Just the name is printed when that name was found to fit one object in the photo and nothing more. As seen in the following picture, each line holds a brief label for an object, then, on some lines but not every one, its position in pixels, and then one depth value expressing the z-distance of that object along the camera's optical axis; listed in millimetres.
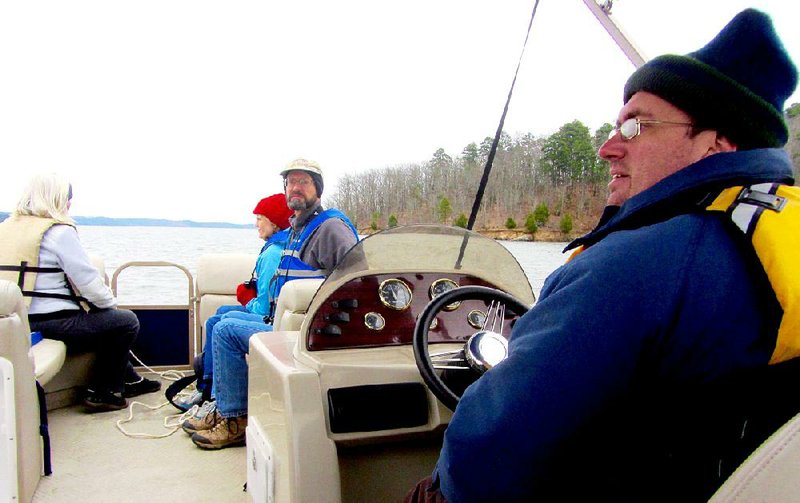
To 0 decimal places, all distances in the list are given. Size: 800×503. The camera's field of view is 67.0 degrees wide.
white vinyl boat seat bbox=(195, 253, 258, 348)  4812
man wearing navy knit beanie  796
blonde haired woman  3375
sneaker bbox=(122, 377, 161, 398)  4090
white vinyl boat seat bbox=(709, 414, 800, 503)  698
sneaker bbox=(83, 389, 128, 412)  3762
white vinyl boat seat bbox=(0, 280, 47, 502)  2199
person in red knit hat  3566
